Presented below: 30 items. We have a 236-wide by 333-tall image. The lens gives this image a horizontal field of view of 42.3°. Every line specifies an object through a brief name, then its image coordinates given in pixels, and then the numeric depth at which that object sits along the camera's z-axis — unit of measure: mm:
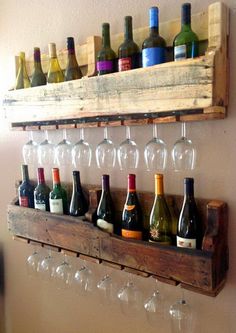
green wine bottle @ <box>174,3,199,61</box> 866
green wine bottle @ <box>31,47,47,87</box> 1337
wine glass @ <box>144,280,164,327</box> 1123
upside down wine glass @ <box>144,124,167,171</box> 1018
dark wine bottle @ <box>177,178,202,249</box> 952
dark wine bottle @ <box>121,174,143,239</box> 1095
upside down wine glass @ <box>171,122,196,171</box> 965
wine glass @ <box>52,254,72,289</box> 1383
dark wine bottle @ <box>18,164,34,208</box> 1415
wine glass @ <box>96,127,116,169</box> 1130
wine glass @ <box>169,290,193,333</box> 1057
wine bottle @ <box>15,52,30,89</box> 1403
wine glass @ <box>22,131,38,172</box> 1363
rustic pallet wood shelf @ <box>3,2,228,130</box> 805
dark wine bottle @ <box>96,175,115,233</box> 1138
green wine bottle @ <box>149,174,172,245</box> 1046
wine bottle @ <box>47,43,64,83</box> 1267
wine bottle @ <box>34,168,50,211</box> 1344
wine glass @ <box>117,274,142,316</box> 1190
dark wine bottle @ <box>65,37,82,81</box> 1203
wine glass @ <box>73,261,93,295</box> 1320
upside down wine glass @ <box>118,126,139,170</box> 1075
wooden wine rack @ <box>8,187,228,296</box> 876
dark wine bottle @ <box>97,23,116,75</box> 1036
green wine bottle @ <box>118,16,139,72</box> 975
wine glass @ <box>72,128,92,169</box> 1188
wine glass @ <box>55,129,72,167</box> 1245
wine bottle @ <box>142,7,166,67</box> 914
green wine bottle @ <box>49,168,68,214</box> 1275
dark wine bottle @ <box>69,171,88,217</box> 1289
